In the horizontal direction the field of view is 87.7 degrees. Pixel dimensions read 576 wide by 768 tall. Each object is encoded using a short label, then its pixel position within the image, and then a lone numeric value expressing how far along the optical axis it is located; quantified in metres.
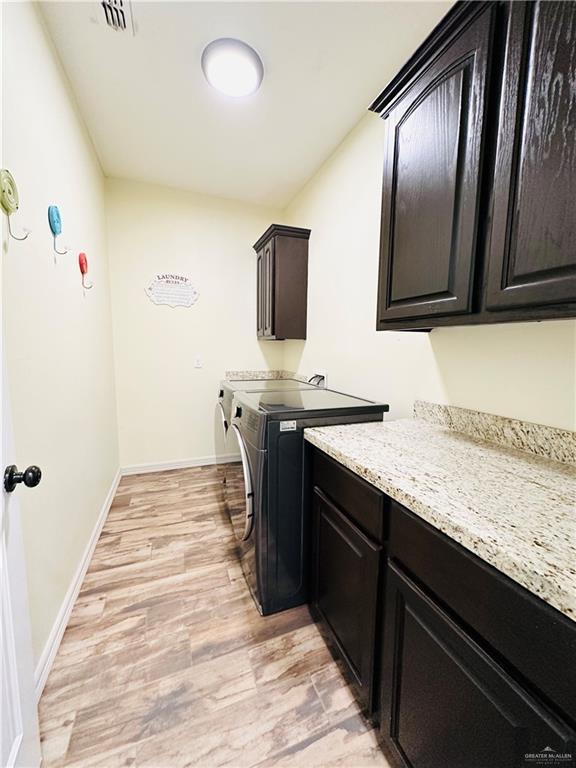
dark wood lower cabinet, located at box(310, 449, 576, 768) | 0.48
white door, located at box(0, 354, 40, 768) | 0.68
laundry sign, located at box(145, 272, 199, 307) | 2.78
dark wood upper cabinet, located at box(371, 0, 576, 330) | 0.69
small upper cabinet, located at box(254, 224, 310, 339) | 2.52
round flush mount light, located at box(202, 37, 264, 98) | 1.40
